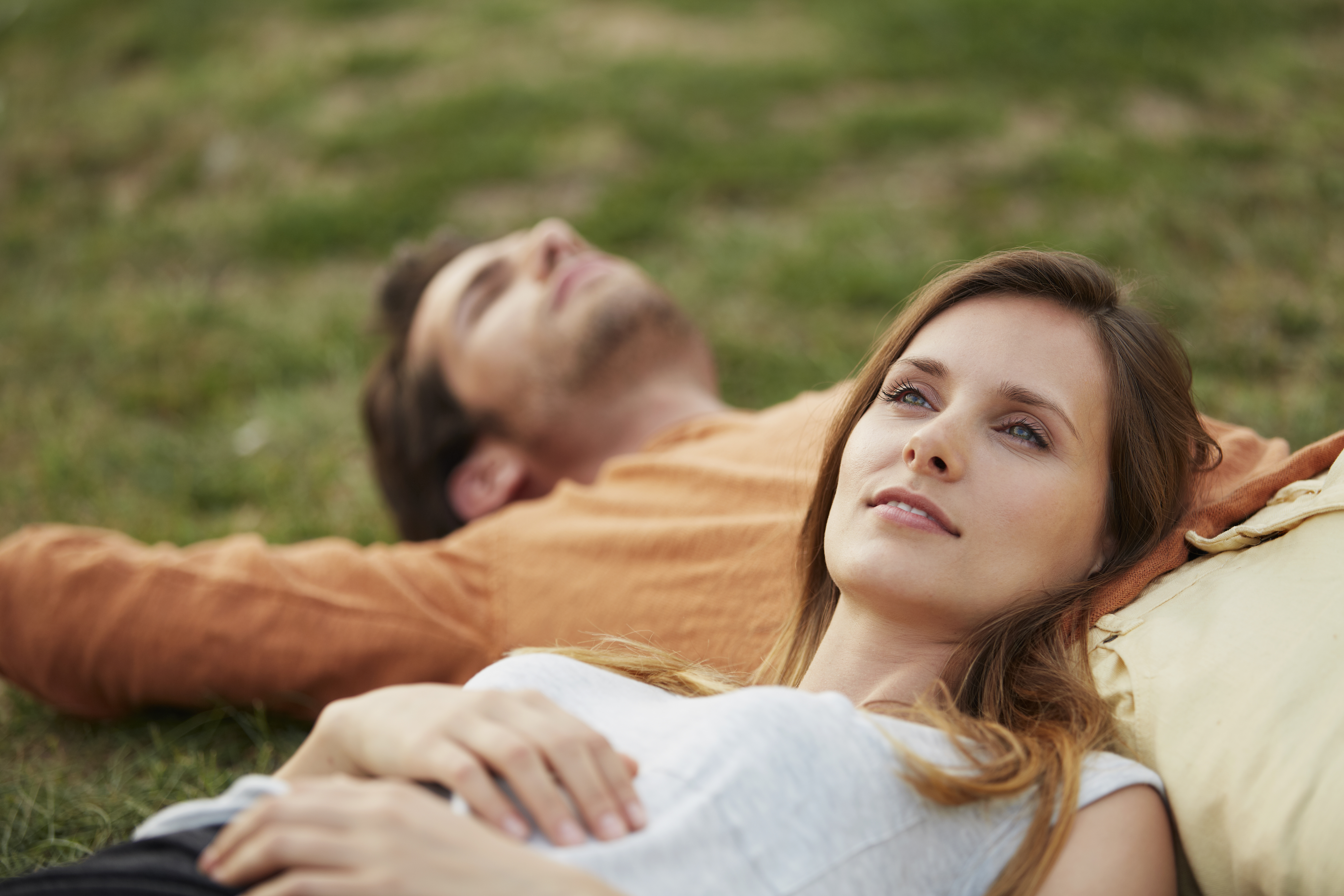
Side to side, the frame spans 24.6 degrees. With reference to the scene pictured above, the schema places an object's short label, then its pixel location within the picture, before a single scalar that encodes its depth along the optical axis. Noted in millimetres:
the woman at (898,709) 1455
